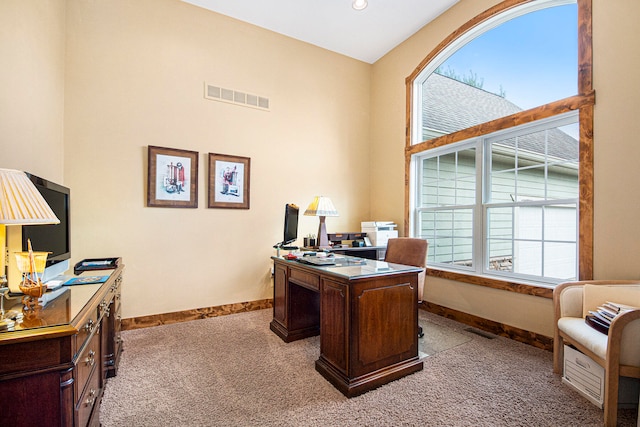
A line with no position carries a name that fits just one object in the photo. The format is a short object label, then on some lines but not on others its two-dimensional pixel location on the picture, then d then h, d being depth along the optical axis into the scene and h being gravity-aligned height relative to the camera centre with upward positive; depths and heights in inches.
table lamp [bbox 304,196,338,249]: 124.3 +0.4
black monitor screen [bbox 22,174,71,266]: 63.0 -4.8
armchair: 67.1 -30.6
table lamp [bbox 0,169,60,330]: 43.6 +0.9
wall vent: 147.0 +59.4
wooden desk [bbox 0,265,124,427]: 40.8 -22.8
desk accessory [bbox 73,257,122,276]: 88.8 -17.2
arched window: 107.2 +29.4
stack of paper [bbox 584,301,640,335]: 74.6 -26.3
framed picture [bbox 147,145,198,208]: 133.5 +15.3
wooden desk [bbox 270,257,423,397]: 81.2 -32.5
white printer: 167.0 -11.1
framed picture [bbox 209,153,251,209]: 146.7 +15.4
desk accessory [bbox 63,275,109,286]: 69.8 -17.1
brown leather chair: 121.4 -17.3
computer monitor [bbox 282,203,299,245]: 125.1 -5.4
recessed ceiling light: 140.3 +100.3
